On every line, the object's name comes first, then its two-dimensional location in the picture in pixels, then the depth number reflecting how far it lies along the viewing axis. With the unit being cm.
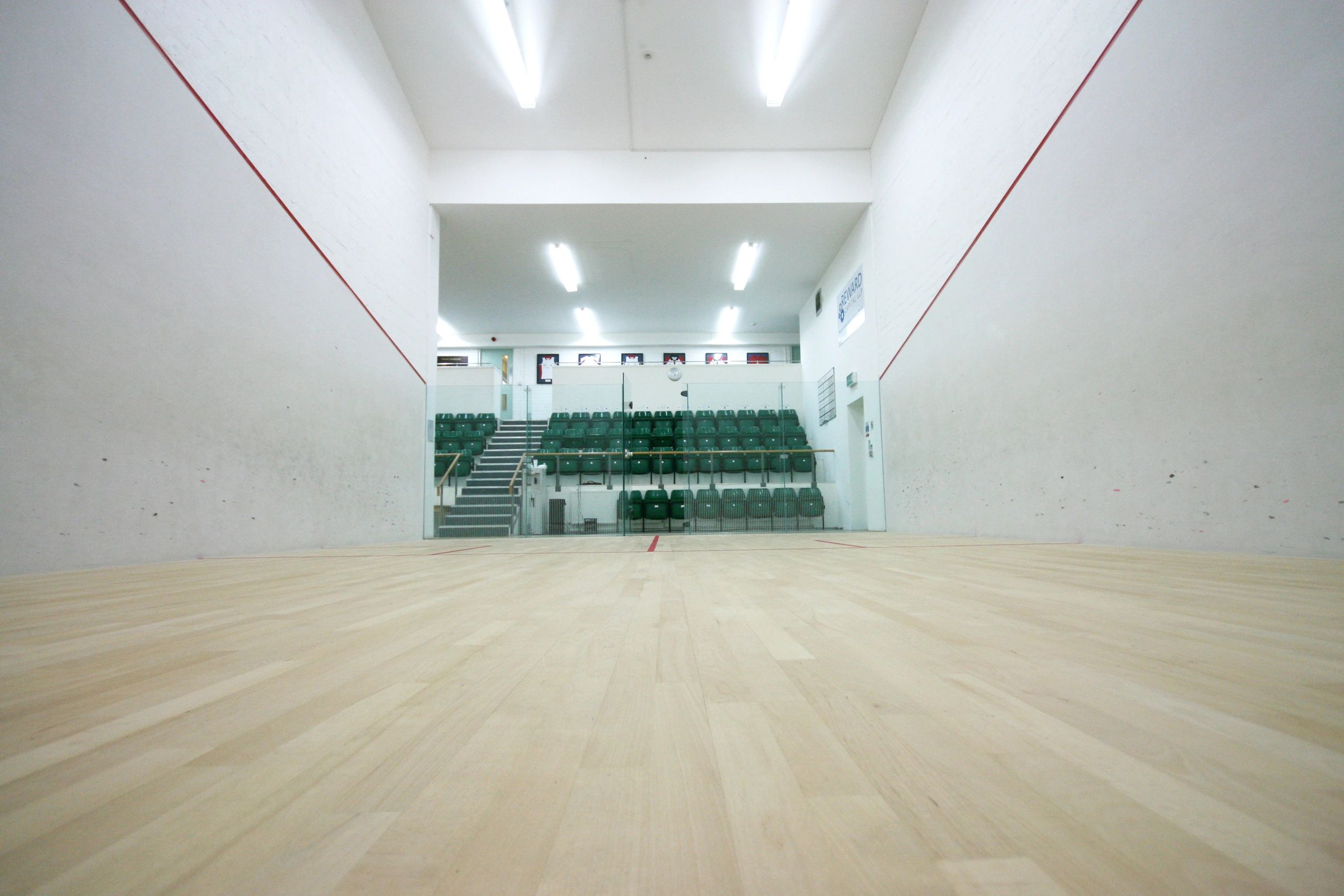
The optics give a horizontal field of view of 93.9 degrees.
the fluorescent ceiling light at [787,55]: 479
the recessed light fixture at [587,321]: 1002
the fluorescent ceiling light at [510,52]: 474
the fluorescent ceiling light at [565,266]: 733
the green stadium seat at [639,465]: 591
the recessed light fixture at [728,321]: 996
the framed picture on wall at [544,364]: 1125
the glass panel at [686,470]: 592
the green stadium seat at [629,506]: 588
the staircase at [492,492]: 606
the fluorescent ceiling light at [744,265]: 739
